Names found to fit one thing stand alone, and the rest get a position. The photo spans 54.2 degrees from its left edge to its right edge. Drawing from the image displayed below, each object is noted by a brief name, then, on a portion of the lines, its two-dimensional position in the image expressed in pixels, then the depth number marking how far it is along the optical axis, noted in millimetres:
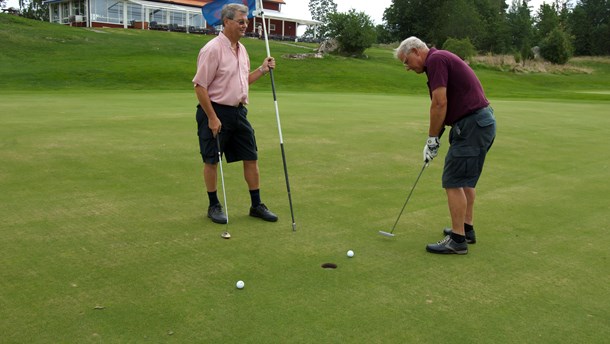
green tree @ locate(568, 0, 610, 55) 70688
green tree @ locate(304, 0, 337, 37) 106938
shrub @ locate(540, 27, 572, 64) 50250
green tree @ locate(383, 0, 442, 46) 76125
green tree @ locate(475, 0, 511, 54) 72000
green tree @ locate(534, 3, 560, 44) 65750
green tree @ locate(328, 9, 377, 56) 44750
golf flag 6566
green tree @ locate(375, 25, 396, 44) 82312
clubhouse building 59500
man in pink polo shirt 5898
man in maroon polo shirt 5258
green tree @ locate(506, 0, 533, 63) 73688
